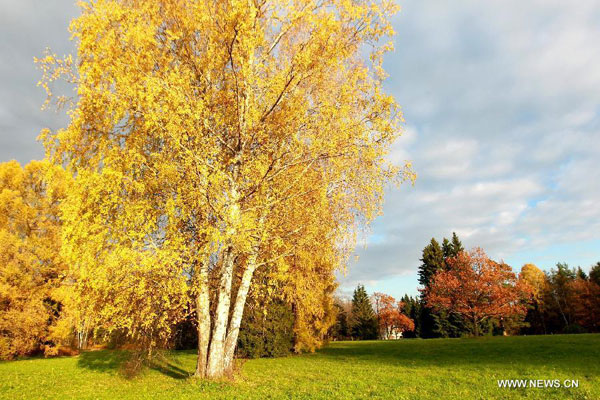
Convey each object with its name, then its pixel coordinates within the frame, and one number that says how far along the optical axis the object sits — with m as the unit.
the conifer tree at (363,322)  72.64
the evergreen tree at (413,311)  66.12
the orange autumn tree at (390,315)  71.69
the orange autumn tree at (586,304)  52.28
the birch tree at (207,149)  9.23
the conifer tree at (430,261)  58.78
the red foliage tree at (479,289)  33.50
